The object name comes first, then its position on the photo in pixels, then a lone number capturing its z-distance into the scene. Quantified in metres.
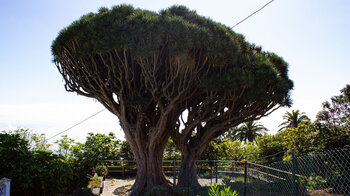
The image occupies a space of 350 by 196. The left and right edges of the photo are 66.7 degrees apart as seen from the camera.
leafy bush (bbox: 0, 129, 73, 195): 5.87
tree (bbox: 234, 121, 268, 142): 40.81
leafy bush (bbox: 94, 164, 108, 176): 14.47
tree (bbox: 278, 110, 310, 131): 33.69
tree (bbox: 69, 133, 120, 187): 9.41
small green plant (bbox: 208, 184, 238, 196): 4.73
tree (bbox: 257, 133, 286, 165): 21.50
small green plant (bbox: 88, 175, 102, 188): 10.71
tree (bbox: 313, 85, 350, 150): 12.17
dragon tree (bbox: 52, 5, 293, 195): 8.80
